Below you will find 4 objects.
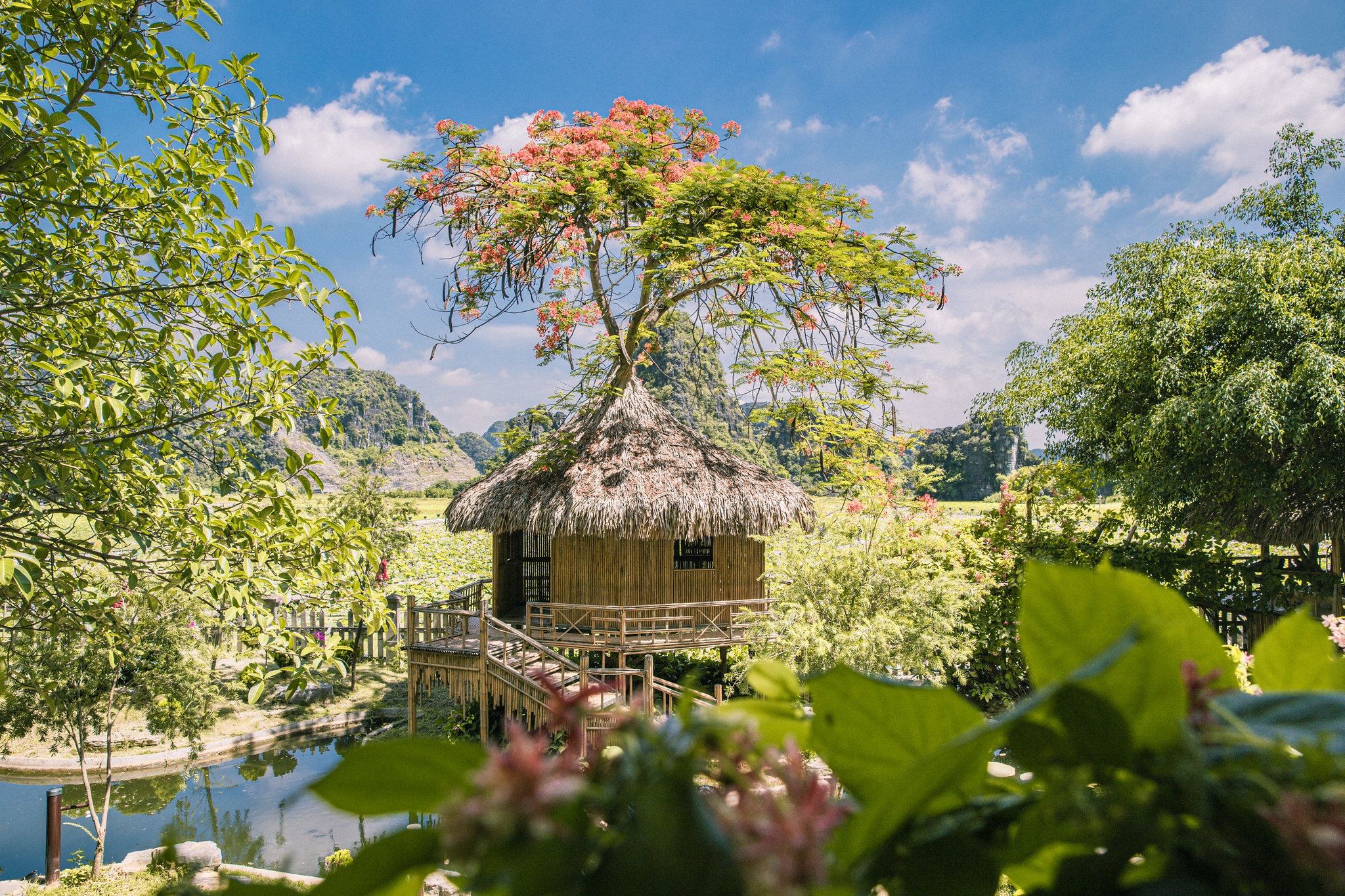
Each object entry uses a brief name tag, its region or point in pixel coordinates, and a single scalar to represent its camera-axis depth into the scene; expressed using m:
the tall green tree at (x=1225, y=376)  8.18
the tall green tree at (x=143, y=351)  2.15
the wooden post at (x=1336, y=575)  9.14
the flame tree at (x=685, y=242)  8.65
